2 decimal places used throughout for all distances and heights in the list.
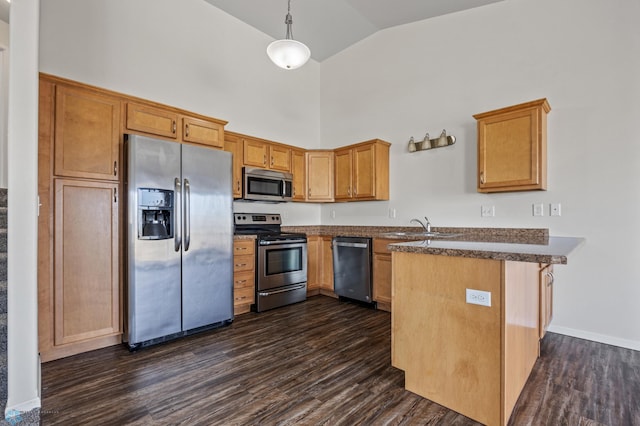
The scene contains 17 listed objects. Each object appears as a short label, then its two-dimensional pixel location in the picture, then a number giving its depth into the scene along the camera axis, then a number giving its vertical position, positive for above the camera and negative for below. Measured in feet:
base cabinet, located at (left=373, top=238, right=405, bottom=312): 11.94 -2.36
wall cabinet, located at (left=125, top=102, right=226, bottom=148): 9.31 +2.91
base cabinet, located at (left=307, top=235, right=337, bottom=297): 14.15 -2.40
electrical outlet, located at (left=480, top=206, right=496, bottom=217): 10.85 +0.08
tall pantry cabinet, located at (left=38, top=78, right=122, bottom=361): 7.78 -0.16
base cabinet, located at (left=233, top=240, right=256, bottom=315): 11.40 -2.32
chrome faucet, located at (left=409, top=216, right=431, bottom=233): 12.21 -0.47
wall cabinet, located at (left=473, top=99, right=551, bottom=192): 9.25 +2.06
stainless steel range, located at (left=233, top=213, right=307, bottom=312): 11.94 -2.00
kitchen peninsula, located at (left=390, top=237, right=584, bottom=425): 5.17 -2.00
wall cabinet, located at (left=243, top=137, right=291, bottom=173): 13.20 +2.65
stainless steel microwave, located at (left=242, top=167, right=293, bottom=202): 12.89 +1.26
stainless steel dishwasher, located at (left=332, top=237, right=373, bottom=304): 12.50 -2.29
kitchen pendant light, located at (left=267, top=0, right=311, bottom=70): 7.98 +4.23
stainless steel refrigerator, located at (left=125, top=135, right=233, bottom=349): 8.56 -0.77
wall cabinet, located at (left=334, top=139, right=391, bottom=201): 13.51 +1.92
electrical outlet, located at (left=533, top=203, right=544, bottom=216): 9.82 +0.14
